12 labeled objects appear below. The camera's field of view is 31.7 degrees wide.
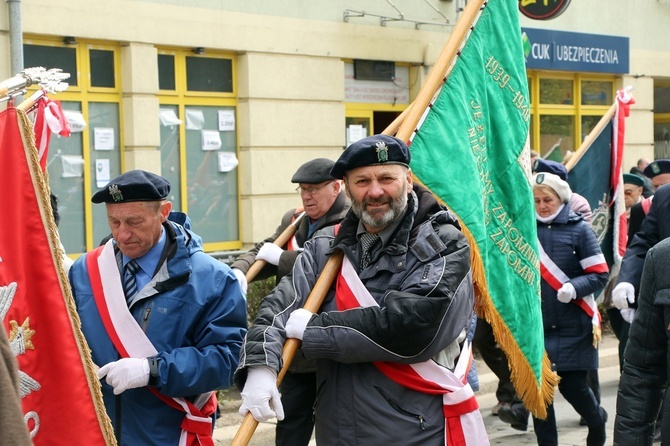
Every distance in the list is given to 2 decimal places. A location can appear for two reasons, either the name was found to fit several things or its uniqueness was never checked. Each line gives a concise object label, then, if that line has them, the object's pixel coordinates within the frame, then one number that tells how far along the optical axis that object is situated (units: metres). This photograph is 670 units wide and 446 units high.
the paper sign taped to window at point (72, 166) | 12.38
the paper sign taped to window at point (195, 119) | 13.66
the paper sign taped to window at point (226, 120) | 13.95
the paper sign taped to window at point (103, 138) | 12.68
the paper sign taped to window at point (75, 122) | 8.73
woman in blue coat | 7.14
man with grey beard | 3.95
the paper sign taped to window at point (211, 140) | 13.83
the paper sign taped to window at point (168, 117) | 13.26
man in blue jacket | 4.27
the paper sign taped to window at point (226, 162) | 14.04
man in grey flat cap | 5.93
